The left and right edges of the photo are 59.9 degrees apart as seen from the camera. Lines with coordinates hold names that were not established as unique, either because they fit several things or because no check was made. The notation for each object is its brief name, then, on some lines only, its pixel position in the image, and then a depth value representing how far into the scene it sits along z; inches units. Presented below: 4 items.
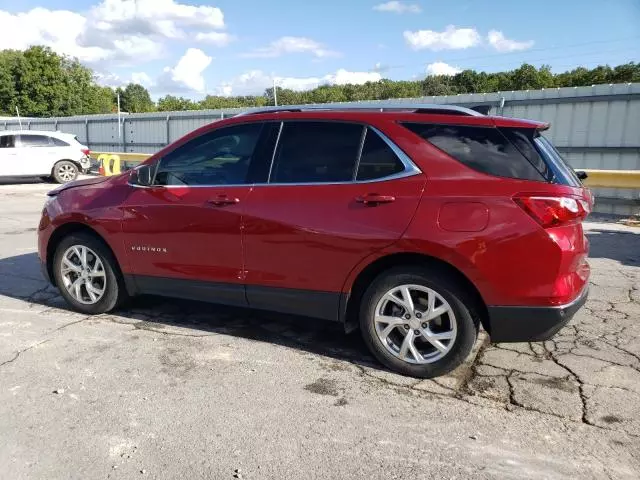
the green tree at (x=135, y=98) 4099.2
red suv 130.9
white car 663.8
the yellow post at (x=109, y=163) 716.0
